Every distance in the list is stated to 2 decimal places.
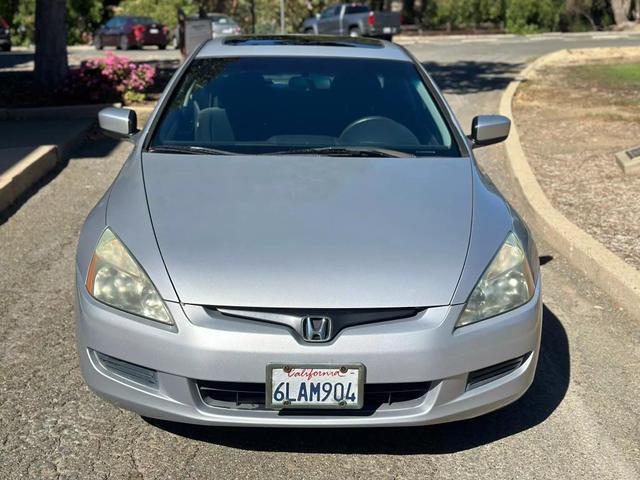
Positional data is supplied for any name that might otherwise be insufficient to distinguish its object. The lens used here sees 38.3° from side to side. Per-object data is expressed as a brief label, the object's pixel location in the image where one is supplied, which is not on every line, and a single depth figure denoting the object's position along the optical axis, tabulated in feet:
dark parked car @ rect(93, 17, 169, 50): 110.32
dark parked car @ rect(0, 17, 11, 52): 100.83
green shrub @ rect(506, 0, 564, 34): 141.79
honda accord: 10.85
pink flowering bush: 43.83
